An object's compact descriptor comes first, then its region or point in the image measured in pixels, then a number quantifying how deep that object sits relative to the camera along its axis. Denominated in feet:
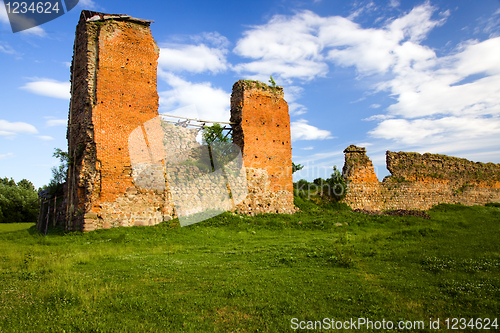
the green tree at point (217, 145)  50.28
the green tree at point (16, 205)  94.48
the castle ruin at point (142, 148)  40.81
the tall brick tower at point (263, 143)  52.70
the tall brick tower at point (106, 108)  40.19
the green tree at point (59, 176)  43.80
